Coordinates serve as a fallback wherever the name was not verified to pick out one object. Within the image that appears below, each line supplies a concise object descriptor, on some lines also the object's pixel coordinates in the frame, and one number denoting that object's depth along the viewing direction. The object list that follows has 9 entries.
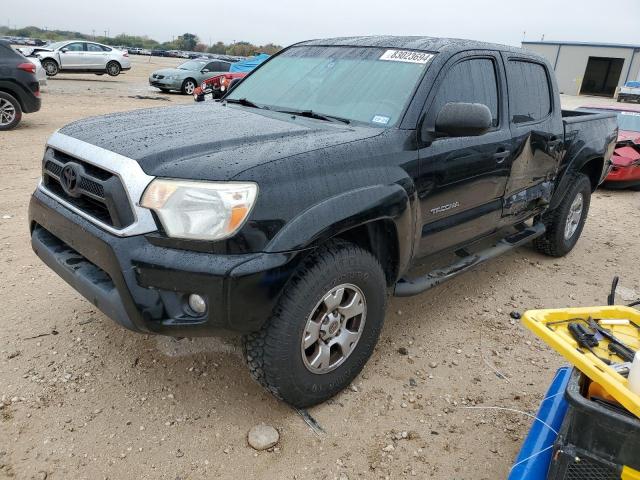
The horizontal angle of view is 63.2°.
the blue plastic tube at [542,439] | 1.97
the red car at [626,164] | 8.28
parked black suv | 8.98
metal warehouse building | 37.09
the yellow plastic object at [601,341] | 1.66
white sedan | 20.84
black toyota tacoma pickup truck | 2.14
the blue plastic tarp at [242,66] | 18.42
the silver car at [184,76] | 18.12
